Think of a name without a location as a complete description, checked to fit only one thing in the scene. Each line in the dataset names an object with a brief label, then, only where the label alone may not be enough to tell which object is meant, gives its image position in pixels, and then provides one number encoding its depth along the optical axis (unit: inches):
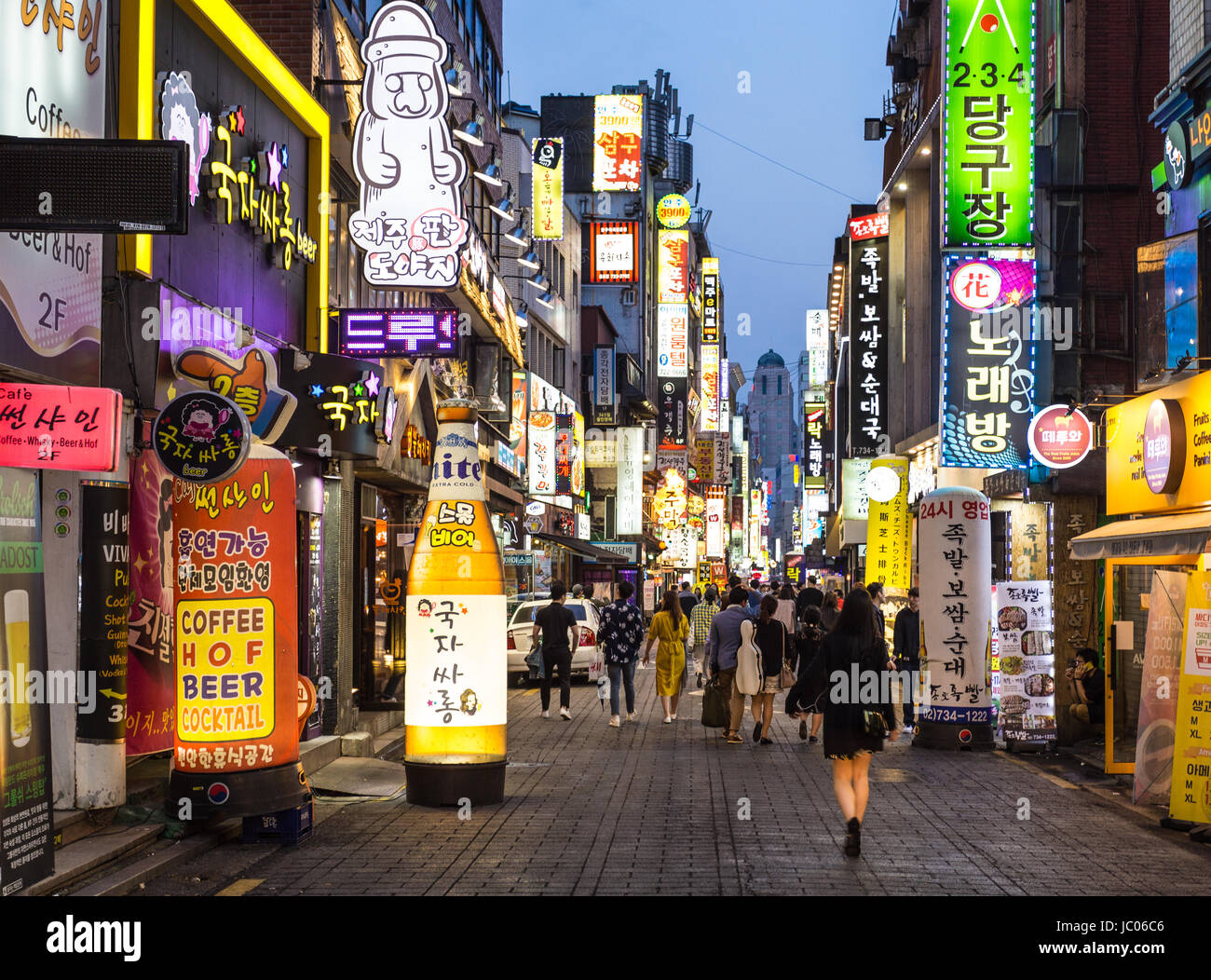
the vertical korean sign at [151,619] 425.4
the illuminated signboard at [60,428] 307.4
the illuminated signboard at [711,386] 3735.2
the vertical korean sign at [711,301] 3474.4
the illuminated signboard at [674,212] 2696.9
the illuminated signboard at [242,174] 473.7
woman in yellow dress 754.8
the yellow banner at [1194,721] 427.8
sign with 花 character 769.6
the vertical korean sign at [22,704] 280.5
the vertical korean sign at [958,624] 662.5
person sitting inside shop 665.0
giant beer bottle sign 472.1
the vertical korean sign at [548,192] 1562.5
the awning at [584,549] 1583.0
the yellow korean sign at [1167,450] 527.2
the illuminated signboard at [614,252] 2187.5
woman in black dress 394.0
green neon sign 796.0
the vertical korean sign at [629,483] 2265.0
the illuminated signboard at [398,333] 643.5
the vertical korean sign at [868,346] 1371.8
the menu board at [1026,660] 642.2
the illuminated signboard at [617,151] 2449.6
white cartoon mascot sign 660.1
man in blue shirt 684.7
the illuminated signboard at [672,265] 2733.8
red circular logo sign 675.4
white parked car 1048.8
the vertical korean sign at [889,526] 1090.1
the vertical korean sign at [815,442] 3302.2
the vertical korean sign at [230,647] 392.5
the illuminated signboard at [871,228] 1368.1
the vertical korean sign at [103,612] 394.6
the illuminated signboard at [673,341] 2891.2
